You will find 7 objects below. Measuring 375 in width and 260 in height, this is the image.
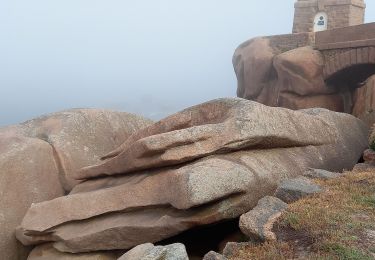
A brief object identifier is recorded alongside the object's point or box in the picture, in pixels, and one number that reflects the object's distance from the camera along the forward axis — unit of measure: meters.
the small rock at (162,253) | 5.83
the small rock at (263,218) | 6.27
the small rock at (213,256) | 5.83
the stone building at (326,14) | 25.77
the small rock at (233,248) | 6.17
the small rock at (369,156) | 10.62
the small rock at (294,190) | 7.74
